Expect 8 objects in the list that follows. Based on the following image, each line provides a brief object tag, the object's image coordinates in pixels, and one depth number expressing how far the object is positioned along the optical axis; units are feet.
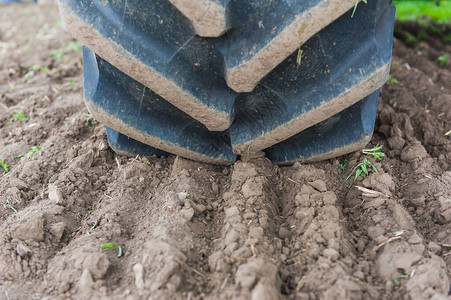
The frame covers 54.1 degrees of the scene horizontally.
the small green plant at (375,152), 5.87
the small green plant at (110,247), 4.68
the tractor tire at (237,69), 4.30
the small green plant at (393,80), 8.45
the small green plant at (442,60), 10.28
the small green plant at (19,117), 7.85
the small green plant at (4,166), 6.40
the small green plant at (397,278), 4.21
